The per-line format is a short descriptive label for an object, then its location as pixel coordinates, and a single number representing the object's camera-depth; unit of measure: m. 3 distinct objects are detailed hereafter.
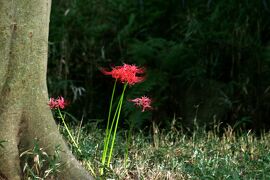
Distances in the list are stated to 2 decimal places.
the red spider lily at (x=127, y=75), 5.85
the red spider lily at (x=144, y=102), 6.16
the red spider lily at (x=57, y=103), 6.04
